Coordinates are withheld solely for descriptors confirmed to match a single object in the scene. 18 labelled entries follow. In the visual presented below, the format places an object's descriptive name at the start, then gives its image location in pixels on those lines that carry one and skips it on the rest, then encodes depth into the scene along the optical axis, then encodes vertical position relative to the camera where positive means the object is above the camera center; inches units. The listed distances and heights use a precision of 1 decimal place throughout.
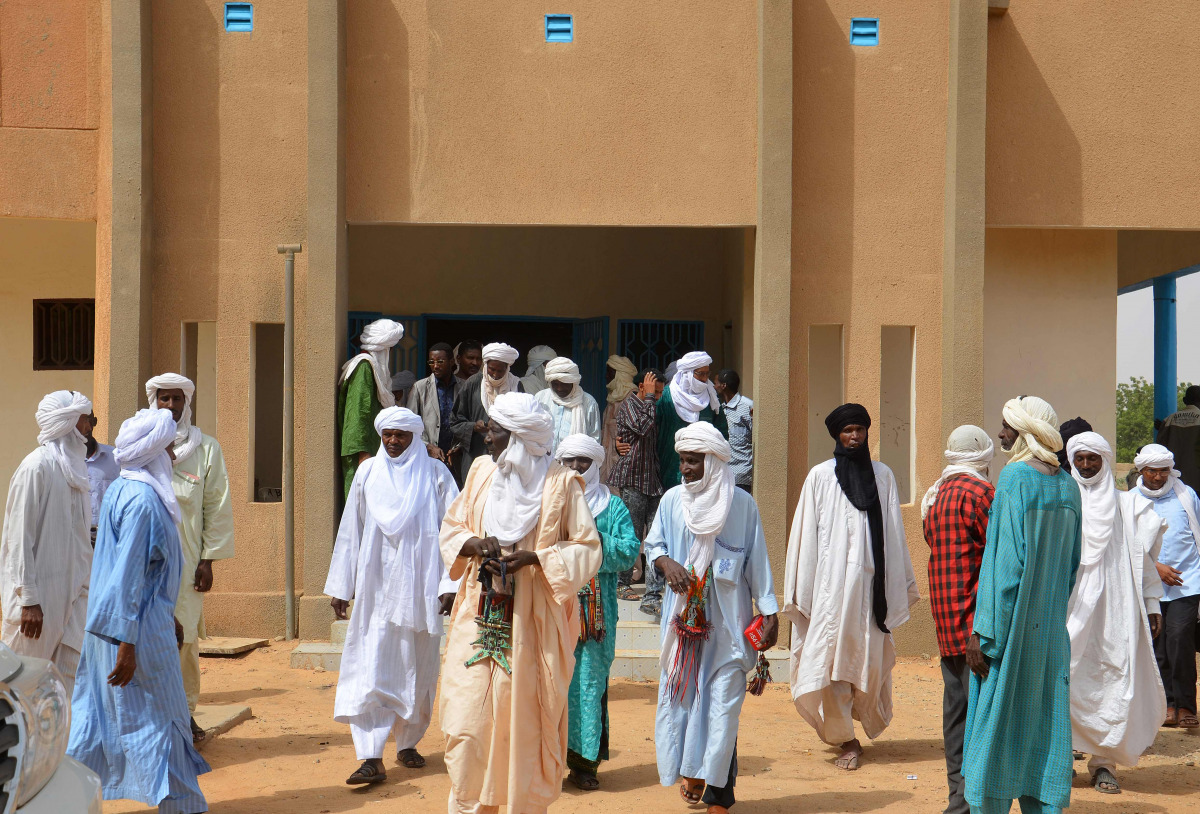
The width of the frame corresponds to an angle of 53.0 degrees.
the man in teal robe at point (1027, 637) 191.6 -38.4
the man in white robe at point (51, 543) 215.5 -27.7
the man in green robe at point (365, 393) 350.3 +0.2
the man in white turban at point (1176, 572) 288.2 -42.1
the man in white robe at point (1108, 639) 240.4 -49.4
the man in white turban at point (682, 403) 347.6 -2.4
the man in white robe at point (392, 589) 238.8 -39.7
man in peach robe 180.9 -34.1
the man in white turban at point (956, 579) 208.2 -31.8
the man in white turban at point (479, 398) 346.3 -1.1
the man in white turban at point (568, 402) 340.5 -2.1
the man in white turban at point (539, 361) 403.9 +11.4
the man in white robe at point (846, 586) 249.8 -39.9
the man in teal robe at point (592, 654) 233.3 -51.5
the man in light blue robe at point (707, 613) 215.8 -39.8
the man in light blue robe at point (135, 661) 187.0 -42.5
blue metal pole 557.6 +22.4
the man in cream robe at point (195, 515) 264.2 -27.4
